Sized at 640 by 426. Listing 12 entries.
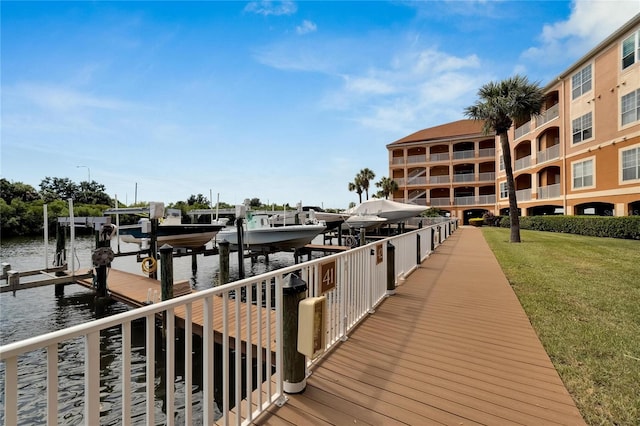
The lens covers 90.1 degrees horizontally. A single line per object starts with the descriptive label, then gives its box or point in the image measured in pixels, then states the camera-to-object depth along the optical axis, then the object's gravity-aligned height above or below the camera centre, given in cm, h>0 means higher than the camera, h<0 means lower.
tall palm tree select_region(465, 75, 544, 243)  1703 +561
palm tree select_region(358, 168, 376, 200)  5378 +604
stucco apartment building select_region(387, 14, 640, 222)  1828 +467
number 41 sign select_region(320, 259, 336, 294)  367 -76
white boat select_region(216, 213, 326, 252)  1600 -117
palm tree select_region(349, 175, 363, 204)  5456 +456
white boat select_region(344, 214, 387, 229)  2291 -72
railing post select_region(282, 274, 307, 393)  295 -115
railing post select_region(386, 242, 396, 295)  652 -122
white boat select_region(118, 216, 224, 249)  1572 -100
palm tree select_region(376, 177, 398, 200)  4303 +345
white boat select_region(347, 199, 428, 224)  2516 +15
